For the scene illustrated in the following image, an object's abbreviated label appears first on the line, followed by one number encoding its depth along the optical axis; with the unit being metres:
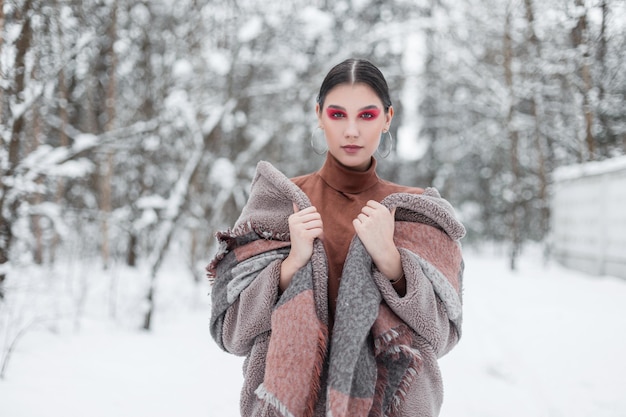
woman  1.24
